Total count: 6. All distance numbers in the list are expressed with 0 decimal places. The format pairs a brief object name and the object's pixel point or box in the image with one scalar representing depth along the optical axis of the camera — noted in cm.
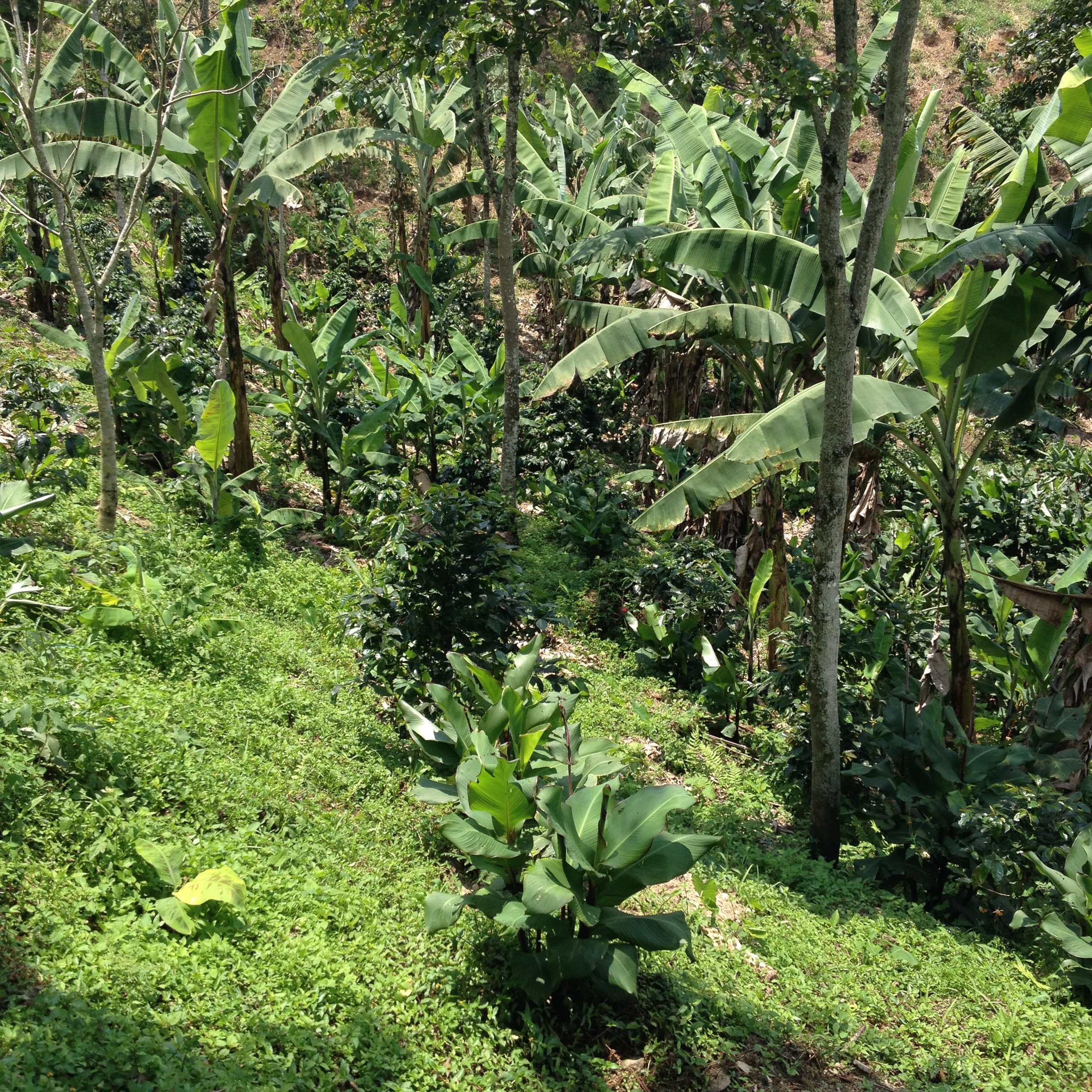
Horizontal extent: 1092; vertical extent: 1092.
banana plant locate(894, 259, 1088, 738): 546
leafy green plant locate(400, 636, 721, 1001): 349
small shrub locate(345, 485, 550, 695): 535
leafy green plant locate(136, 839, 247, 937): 361
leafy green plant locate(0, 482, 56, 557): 480
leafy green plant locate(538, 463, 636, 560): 973
